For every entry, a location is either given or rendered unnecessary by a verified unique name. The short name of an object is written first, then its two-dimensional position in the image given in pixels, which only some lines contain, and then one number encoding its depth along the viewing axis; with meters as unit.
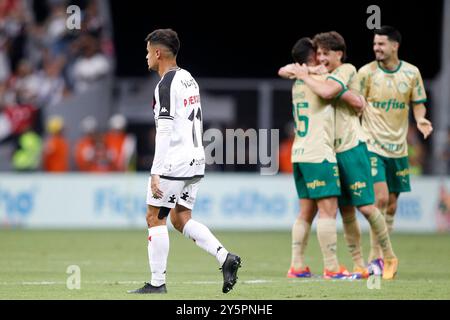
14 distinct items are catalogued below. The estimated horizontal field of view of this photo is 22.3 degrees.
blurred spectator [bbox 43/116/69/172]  24.05
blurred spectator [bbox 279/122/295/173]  24.42
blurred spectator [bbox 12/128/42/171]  23.61
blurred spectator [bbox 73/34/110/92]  25.69
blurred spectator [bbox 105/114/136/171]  24.03
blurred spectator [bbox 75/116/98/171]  24.03
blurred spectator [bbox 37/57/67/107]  25.91
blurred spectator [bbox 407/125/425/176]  23.20
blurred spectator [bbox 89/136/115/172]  24.03
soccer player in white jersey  9.54
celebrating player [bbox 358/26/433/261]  12.34
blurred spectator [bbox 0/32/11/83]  26.12
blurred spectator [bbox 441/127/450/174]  23.02
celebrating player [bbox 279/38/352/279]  11.51
